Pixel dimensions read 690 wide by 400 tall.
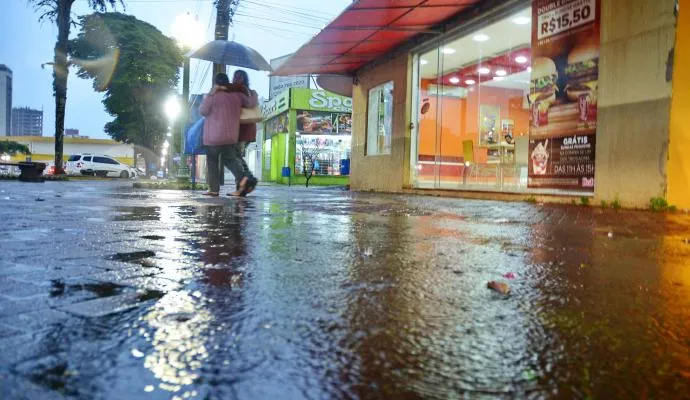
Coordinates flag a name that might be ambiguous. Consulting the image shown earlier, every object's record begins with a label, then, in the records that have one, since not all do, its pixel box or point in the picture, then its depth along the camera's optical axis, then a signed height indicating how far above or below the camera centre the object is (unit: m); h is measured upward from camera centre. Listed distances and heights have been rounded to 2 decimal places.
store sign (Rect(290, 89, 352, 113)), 27.38 +4.72
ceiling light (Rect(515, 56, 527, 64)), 10.00 +2.79
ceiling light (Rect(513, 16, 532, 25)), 8.68 +3.07
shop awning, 8.85 +3.25
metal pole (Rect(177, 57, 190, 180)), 14.14 +2.36
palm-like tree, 19.92 +4.74
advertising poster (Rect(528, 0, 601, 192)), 6.88 +1.48
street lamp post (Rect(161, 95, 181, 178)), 30.98 +5.09
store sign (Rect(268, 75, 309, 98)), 35.69 +7.58
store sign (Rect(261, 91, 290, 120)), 27.67 +4.89
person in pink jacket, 7.48 +0.94
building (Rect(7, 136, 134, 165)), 69.25 +4.62
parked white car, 35.66 +1.06
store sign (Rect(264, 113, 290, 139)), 28.32 +3.73
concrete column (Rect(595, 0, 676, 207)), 5.81 +1.18
